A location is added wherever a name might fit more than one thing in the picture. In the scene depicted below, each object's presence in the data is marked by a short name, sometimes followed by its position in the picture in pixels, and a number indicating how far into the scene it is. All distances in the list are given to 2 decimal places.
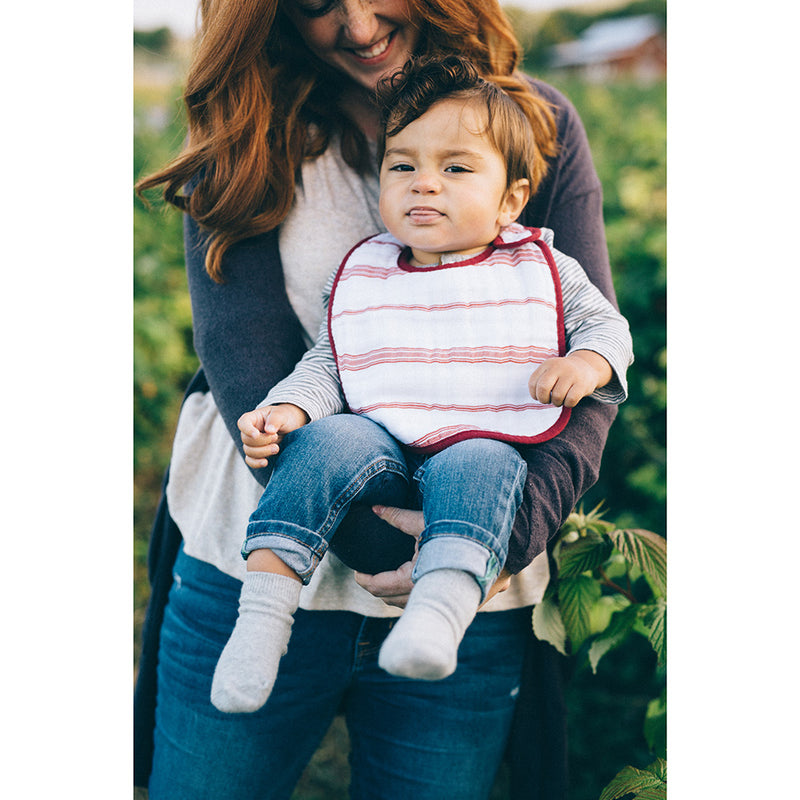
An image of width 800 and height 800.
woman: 1.45
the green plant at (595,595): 1.53
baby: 1.19
